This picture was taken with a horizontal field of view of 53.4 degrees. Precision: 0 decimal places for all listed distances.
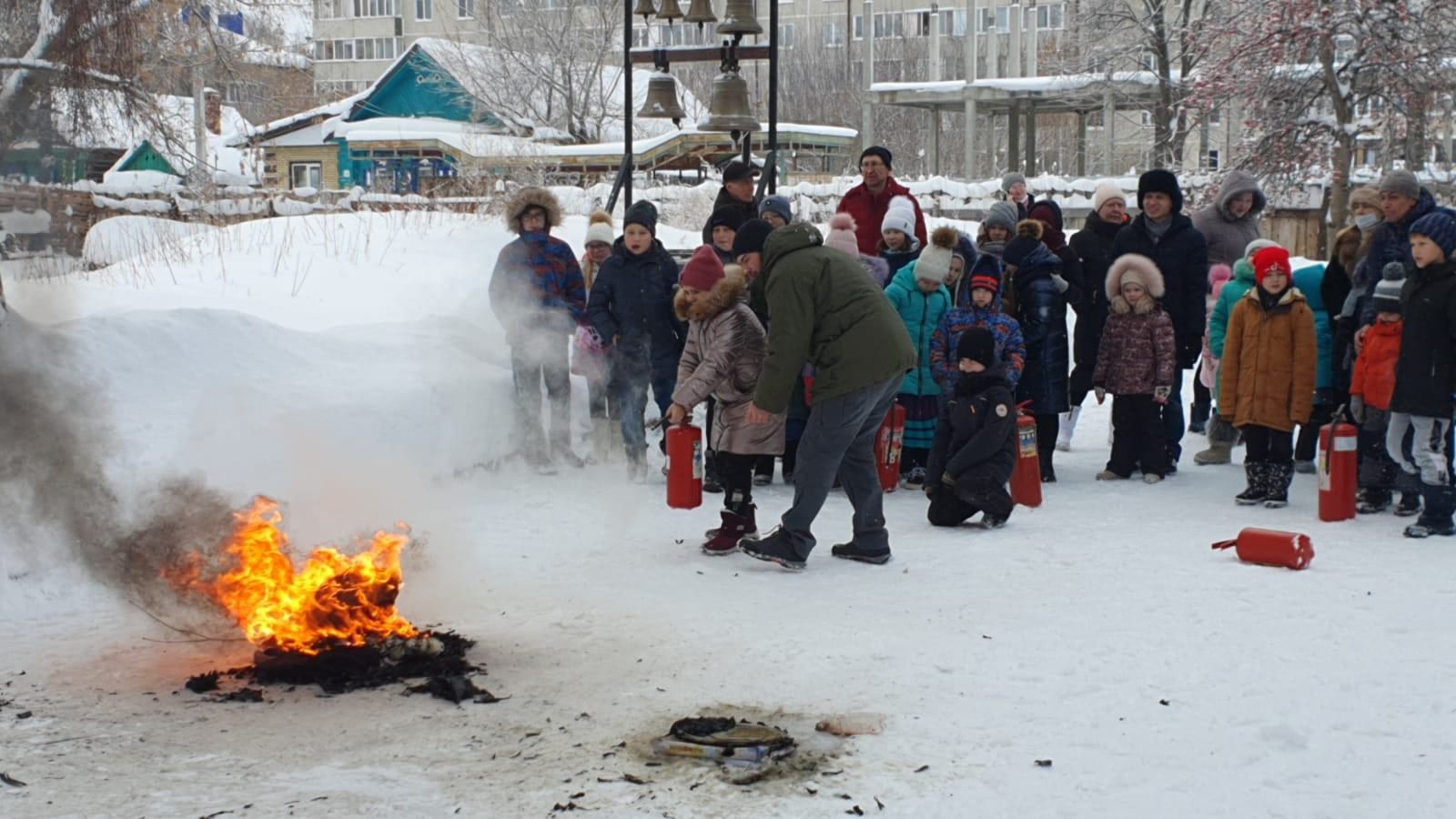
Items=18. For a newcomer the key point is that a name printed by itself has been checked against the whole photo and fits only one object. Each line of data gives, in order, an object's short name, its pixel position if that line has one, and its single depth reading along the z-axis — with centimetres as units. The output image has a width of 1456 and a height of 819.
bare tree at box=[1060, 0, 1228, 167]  3080
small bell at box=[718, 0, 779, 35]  1108
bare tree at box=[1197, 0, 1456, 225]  2022
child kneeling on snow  866
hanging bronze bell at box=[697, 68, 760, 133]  1134
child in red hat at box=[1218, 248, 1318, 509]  922
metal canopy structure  3061
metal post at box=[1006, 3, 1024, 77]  3925
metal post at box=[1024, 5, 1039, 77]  4269
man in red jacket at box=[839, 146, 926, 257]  1070
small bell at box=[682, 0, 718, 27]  1101
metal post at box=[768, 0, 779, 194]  1142
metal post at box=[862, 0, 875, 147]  3434
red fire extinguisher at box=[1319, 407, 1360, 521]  859
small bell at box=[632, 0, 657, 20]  1177
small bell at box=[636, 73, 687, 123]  1148
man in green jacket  726
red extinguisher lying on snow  748
